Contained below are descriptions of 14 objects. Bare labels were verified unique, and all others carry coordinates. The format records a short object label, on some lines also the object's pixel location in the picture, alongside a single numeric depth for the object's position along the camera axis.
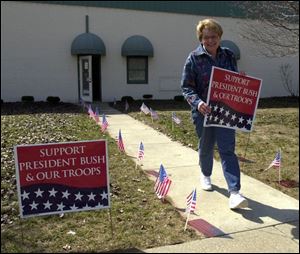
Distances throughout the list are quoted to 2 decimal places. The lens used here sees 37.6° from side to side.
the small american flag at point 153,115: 11.31
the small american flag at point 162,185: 4.71
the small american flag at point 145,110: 12.06
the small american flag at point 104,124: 9.16
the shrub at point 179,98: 18.98
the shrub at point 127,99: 18.31
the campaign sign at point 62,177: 3.62
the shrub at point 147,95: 19.42
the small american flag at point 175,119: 9.66
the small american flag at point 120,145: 7.17
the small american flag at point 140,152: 6.15
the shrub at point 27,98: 17.72
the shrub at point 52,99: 17.58
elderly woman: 4.54
